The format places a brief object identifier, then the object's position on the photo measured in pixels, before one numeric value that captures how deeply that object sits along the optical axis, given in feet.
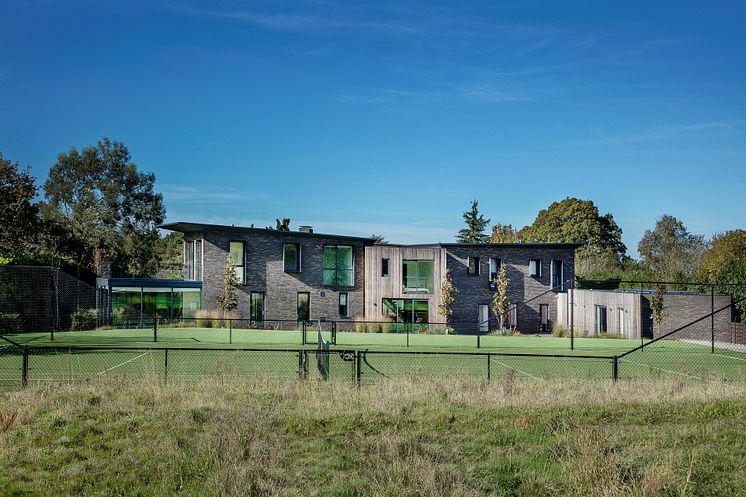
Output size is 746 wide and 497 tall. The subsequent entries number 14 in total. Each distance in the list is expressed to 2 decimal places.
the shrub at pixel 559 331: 137.94
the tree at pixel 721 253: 180.04
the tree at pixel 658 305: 120.78
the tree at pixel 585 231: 241.55
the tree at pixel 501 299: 154.92
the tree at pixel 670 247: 239.50
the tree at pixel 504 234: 269.64
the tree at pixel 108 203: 209.26
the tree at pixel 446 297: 153.17
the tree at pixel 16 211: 144.73
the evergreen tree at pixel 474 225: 292.20
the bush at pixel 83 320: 120.78
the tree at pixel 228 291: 143.23
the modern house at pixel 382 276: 151.53
